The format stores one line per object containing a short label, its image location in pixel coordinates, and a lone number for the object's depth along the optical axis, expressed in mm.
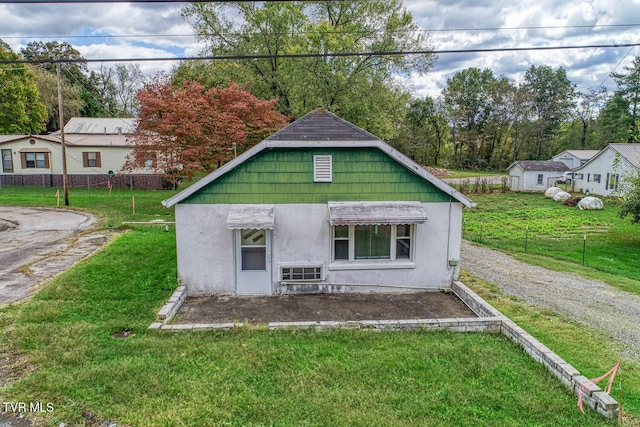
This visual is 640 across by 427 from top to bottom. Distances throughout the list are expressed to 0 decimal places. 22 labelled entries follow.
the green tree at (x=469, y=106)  55062
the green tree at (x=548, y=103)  54031
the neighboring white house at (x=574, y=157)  42844
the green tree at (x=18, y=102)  33469
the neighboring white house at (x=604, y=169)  30125
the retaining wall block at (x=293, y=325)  7461
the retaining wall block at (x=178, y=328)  7359
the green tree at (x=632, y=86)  46875
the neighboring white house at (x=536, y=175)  35875
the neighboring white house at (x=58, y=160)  28406
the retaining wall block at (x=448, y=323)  7711
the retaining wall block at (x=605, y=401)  5098
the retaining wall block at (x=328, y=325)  7492
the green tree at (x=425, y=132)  52875
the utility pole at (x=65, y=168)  20494
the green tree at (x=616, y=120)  47094
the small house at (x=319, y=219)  9219
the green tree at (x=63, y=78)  43094
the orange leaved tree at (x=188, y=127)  18562
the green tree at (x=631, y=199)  17438
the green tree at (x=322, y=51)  24406
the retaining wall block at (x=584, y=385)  5383
